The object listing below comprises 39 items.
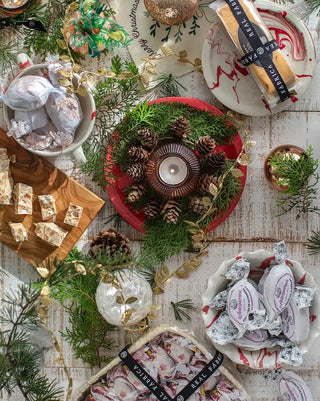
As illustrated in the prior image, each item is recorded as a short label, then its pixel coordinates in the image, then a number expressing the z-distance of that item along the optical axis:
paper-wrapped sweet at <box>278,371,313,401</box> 1.24
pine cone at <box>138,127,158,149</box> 1.20
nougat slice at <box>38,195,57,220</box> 1.24
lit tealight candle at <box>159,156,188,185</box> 1.21
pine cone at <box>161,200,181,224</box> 1.22
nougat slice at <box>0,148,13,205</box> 1.23
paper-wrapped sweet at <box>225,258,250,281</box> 1.18
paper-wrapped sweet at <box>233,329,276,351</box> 1.20
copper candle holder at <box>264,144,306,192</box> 1.27
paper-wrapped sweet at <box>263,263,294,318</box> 1.16
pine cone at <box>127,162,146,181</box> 1.21
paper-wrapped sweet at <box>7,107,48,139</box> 1.15
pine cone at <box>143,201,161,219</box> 1.24
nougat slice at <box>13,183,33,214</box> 1.23
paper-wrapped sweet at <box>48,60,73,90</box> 1.16
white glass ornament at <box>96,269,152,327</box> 1.21
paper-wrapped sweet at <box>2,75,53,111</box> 1.12
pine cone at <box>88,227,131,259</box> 1.22
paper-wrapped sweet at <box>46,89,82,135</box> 1.15
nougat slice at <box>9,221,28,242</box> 1.23
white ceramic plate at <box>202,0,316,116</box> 1.26
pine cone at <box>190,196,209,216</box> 1.23
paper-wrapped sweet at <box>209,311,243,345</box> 1.19
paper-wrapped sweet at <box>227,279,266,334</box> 1.17
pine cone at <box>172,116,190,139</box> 1.21
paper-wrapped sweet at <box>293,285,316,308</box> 1.18
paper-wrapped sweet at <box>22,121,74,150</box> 1.17
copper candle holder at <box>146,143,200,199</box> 1.20
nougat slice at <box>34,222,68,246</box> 1.23
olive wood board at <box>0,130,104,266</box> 1.25
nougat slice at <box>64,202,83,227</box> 1.25
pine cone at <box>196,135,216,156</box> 1.20
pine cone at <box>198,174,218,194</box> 1.21
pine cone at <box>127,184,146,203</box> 1.23
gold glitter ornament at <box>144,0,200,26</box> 1.21
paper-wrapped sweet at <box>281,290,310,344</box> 1.18
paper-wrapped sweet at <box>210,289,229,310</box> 1.21
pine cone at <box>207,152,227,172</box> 1.21
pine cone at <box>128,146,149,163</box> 1.21
